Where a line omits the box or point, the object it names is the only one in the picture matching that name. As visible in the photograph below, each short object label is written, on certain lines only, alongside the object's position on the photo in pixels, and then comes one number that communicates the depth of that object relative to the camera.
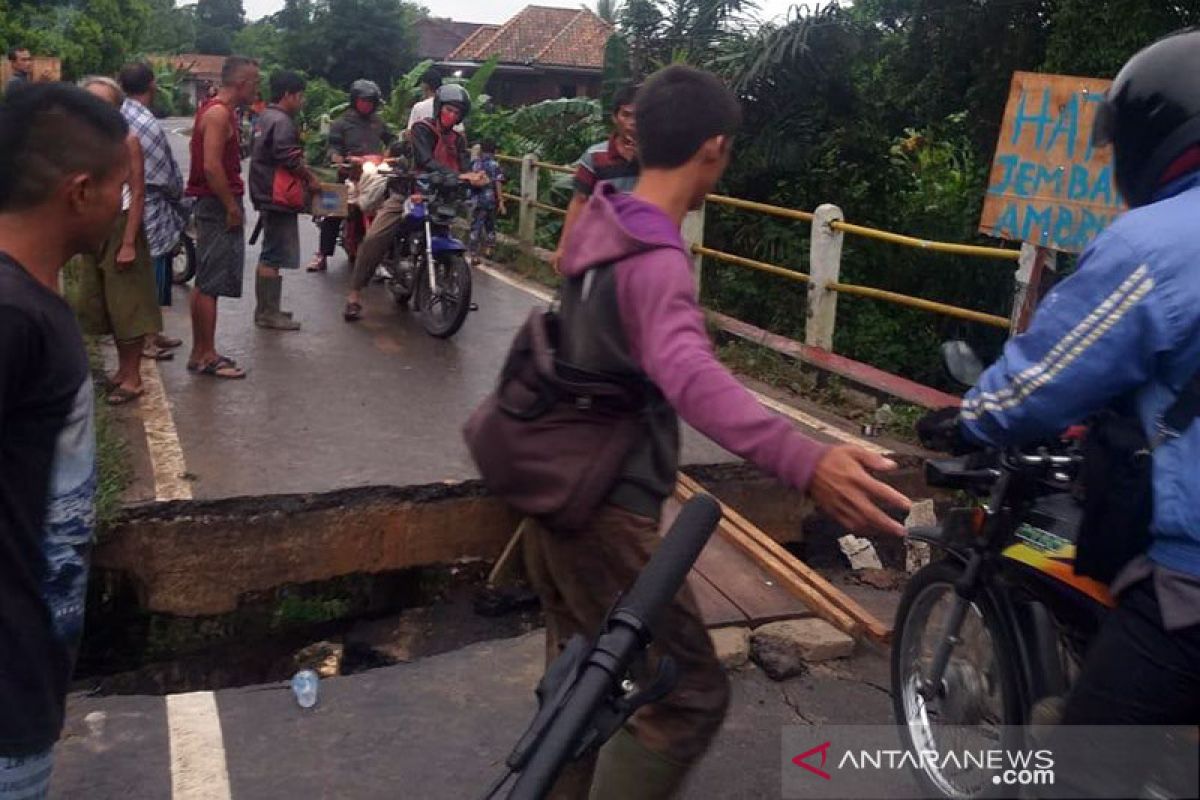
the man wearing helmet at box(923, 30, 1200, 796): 2.04
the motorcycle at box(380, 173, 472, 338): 8.41
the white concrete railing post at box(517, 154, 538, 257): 13.41
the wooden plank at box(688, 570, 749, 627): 4.49
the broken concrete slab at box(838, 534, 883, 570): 5.96
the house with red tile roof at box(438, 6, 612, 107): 42.25
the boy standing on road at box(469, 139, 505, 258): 12.25
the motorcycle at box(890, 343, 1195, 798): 2.69
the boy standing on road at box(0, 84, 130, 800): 2.07
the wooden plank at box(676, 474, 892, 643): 4.54
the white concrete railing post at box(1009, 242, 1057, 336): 6.13
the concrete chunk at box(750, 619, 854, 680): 4.25
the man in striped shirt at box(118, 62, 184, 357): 6.36
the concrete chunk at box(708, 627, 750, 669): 4.25
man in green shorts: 6.07
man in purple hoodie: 2.38
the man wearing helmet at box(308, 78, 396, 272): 10.72
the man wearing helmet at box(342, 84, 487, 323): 9.01
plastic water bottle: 3.98
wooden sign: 5.71
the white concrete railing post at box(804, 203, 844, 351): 7.86
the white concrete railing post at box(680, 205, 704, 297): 9.67
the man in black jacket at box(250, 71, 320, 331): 7.71
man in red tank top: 6.54
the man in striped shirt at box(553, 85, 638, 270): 6.09
